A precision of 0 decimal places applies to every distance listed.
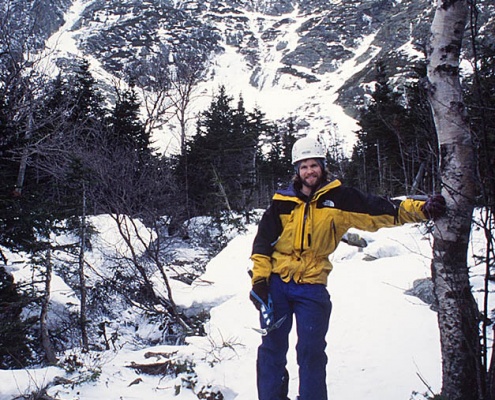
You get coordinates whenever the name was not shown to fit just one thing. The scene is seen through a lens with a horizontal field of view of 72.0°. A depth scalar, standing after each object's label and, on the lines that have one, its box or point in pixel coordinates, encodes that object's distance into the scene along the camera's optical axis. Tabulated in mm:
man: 2562
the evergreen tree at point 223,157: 19641
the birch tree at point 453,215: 2234
